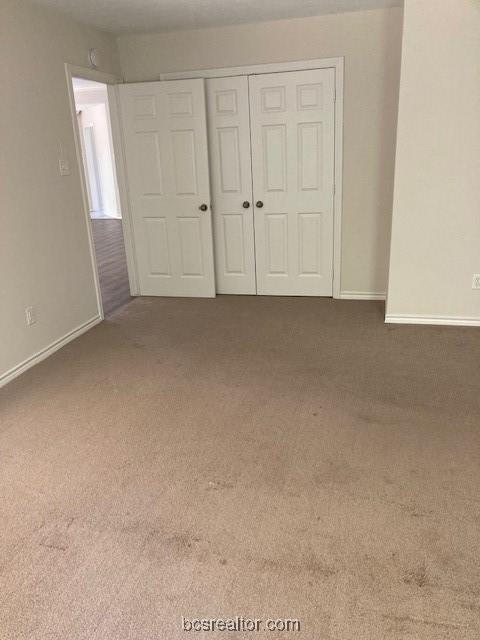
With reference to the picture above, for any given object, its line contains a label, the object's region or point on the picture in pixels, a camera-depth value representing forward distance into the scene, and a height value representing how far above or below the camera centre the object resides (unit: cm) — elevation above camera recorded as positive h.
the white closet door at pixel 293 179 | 462 -30
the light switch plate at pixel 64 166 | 404 -9
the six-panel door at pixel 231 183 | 479 -32
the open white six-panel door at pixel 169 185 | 481 -32
